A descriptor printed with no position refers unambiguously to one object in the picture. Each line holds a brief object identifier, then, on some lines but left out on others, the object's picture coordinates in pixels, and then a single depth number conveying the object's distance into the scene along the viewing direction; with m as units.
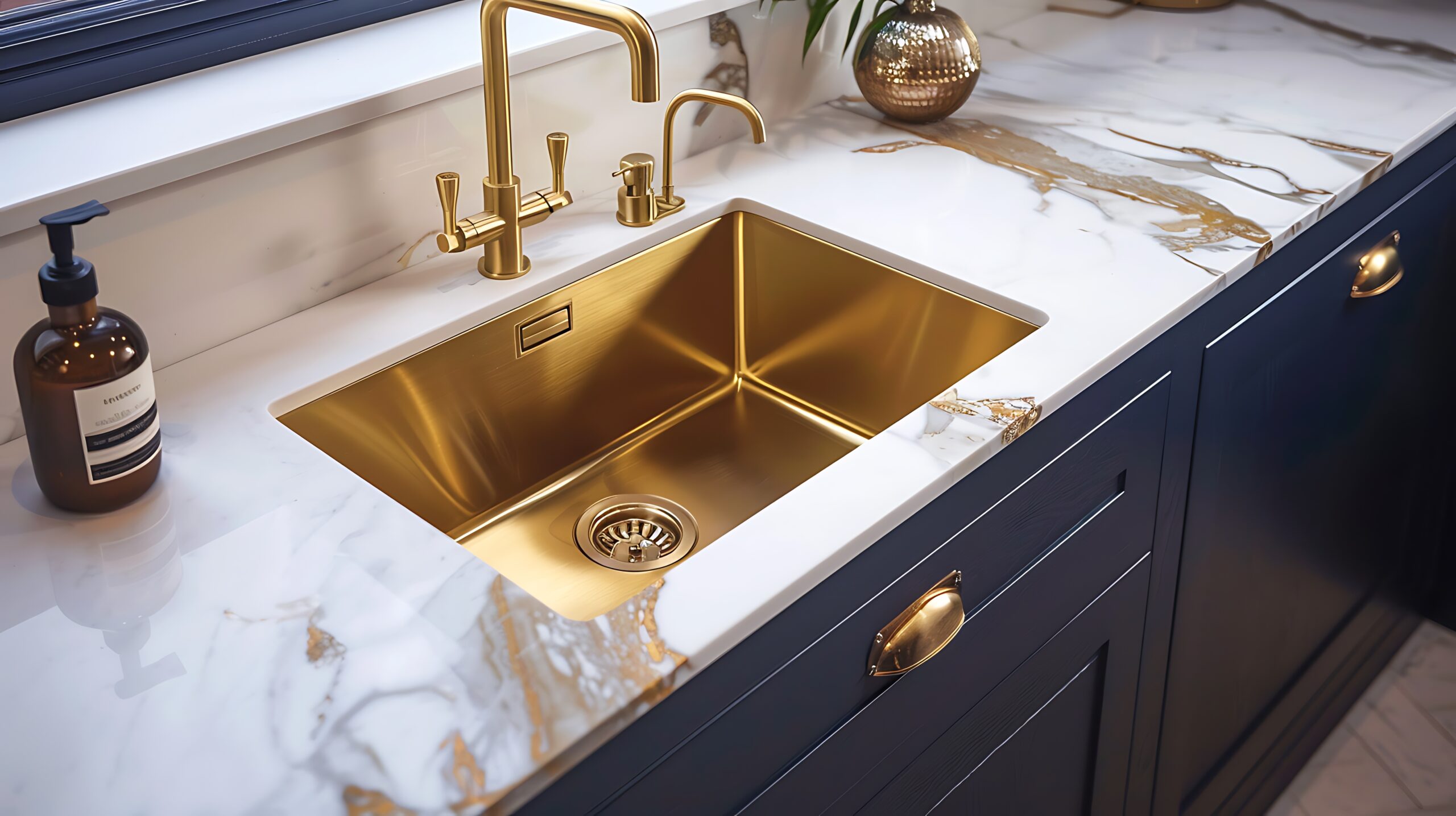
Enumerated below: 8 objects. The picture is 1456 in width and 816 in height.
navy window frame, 1.05
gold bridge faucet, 0.98
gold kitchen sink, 1.11
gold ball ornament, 1.44
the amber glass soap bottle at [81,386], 0.78
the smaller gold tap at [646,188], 1.22
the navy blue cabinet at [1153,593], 0.84
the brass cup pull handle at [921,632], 0.91
